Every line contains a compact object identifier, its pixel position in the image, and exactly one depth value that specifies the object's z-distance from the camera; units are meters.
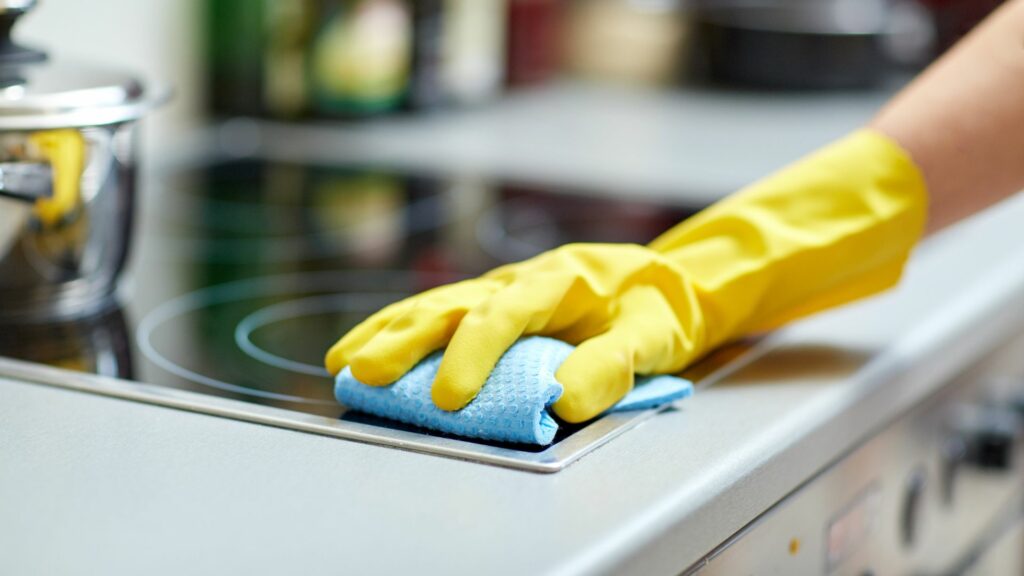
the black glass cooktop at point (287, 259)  1.07
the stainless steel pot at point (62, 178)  1.06
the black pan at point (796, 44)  2.06
